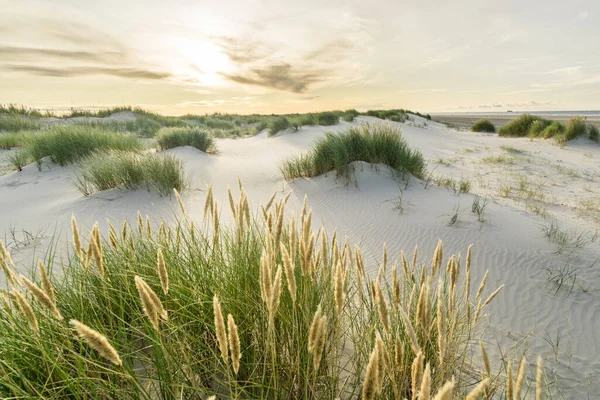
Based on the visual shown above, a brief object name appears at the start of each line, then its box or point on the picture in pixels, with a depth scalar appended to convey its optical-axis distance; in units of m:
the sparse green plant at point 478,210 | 4.18
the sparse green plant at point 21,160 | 7.93
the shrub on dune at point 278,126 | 16.77
